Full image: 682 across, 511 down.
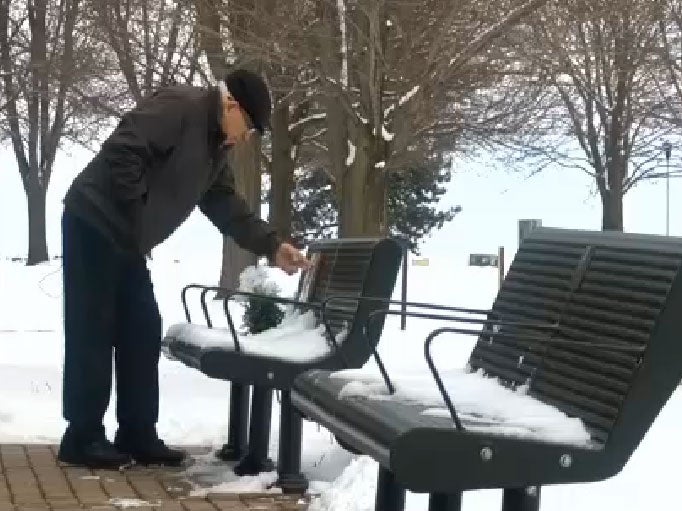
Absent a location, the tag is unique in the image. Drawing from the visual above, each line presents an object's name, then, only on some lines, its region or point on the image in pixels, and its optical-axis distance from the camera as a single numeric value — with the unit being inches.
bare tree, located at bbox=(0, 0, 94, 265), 644.1
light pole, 1162.0
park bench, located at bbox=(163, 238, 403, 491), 171.2
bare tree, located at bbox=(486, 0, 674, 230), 486.6
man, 182.1
